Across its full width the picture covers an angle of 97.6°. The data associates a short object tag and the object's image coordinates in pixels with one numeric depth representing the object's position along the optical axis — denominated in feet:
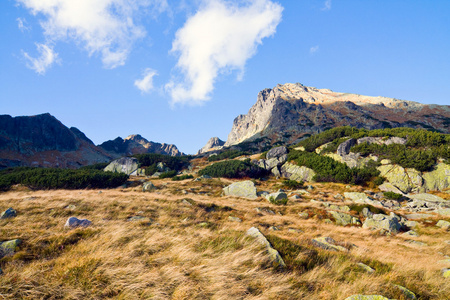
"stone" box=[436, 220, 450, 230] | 41.58
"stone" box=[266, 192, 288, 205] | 60.59
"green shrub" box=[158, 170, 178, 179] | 112.24
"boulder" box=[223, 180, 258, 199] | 71.51
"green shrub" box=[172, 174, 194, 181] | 102.06
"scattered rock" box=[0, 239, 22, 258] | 15.80
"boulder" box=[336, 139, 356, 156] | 106.73
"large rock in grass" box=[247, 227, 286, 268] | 15.38
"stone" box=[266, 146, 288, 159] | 122.69
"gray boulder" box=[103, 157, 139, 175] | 137.39
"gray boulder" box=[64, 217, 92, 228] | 24.25
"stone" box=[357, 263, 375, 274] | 15.93
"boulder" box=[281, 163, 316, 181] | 99.66
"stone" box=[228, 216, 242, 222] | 40.21
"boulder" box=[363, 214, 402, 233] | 41.83
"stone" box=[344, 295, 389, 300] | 11.01
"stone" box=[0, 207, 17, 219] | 30.45
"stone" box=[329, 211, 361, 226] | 46.32
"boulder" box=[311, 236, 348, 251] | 23.52
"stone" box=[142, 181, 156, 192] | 74.64
